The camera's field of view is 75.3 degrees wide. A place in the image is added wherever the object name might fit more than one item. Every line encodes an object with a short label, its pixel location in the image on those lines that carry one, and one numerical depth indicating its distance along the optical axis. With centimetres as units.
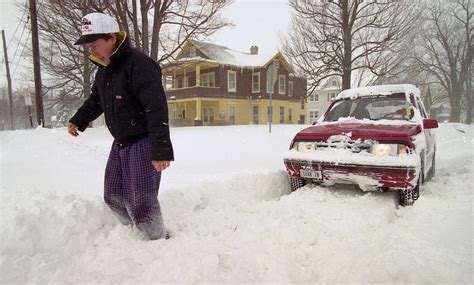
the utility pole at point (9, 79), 2665
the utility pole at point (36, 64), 1079
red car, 355
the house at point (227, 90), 2605
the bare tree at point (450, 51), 2495
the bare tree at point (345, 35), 1327
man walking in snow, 244
